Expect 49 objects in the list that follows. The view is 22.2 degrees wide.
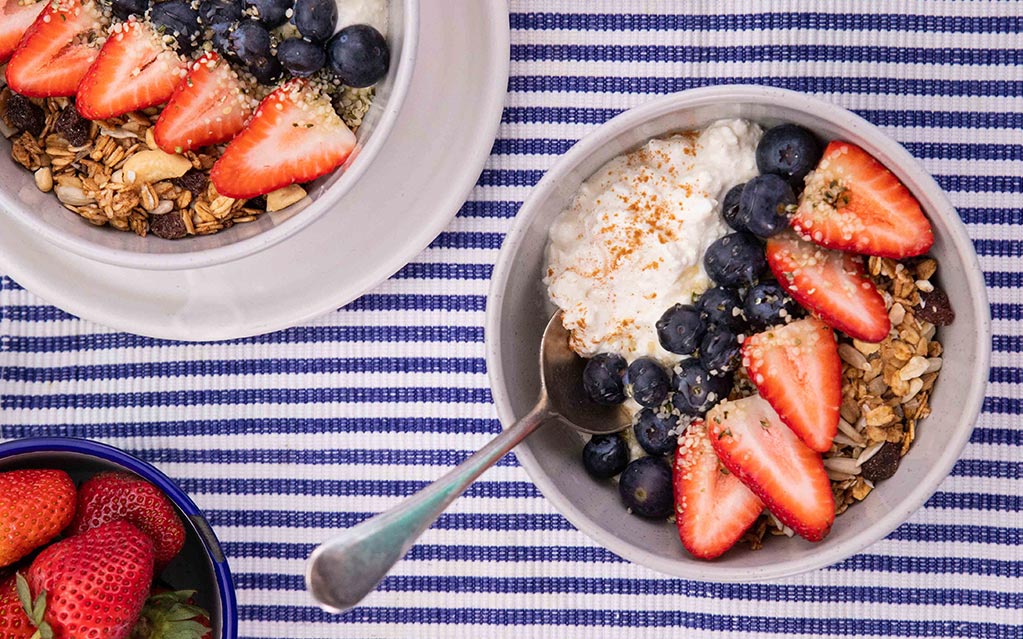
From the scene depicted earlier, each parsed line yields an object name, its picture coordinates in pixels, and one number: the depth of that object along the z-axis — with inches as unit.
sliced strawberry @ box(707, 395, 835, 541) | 30.4
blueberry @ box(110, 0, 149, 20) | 31.2
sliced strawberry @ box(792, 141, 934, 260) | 30.0
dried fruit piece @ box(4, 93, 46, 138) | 31.7
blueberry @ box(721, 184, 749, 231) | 30.5
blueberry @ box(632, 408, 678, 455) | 30.8
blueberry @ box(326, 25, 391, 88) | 30.7
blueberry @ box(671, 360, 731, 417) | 30.4
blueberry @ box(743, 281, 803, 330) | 30.2
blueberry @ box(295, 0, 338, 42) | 30.6
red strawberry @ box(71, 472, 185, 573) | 32.0
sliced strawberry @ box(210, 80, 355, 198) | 31.0
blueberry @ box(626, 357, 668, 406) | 30.6
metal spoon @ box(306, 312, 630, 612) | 29.6
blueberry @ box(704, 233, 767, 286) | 30.3
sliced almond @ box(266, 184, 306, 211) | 31.3
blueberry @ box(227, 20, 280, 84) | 30.7
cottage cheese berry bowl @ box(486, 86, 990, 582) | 29.9
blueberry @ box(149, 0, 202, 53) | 31.0
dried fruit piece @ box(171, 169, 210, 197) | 31.5
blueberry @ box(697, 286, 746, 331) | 30.4
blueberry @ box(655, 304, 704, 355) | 30.4
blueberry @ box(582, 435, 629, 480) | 31.2
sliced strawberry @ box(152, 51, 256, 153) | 31.1
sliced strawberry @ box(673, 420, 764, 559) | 30.7
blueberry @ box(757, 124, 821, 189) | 30.2
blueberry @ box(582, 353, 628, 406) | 30.9
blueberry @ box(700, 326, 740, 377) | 30.3
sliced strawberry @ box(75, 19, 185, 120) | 31.2
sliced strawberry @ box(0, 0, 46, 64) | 31.6
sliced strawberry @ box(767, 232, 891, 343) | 30.1
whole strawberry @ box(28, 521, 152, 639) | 30.7
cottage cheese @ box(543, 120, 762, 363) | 30.7
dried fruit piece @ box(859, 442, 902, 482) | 30.6
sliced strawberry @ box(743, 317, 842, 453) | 30.2
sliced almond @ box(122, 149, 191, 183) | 31.3
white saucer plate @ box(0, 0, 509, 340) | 32.2
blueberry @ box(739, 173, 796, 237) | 30.0
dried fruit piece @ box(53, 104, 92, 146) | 31.6
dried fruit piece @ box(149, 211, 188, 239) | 31.5
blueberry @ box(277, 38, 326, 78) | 30.7
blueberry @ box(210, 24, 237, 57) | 30.8
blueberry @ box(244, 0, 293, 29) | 30.7
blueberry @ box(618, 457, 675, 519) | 30.9
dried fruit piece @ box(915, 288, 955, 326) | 30.3
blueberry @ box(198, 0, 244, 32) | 30.9
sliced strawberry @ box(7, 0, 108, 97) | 31.3
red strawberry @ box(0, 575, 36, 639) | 30.9
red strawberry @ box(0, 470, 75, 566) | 31.4
